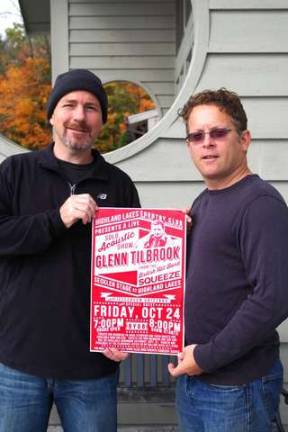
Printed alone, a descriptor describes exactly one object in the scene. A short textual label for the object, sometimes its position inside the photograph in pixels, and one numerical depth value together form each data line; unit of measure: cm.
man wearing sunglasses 140
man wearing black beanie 166
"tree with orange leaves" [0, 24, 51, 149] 896
